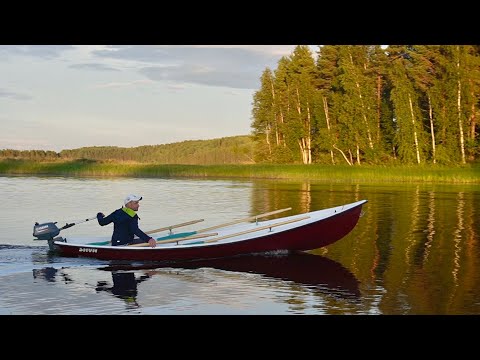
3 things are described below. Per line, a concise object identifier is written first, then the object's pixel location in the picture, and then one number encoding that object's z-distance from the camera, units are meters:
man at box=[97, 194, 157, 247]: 13.65
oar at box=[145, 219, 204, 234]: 15.02
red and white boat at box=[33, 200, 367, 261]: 13.70
